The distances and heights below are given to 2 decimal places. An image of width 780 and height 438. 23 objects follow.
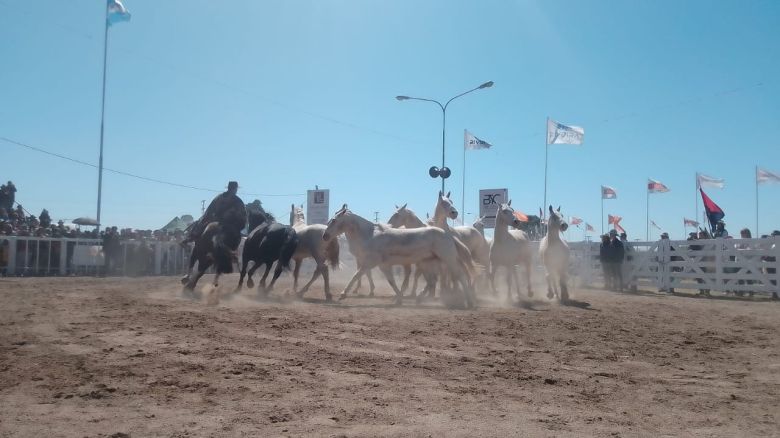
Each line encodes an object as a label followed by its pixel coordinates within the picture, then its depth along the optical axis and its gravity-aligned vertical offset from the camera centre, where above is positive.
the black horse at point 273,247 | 13.08 +0.01
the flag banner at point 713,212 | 22.73 +1.90
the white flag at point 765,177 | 25.33 +3.79
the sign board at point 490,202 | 18.14 +1.68
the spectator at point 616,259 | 20.28 -0.09
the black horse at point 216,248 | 12.17 -0.05
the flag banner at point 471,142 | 26.55 +5.25
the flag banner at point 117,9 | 28.95 +12.02
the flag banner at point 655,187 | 32.94 +4.18
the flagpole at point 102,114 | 27.39 +6.45
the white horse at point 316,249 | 13.46 -0.02
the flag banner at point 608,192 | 35.75 +4.08
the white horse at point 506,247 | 14.26 +0.17
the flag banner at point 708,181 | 26.88 +3.74
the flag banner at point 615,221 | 43.41 +2.73
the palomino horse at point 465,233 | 14.34 +0.53
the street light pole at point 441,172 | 23.33 +3.31
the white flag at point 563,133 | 26.44 +5.74
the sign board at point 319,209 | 21.38 +1.49
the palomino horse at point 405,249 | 12.14 +0.03
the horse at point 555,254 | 13.93 +0.02
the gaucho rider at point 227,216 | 12.80 +0.68
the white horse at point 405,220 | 15.35 +0.84
